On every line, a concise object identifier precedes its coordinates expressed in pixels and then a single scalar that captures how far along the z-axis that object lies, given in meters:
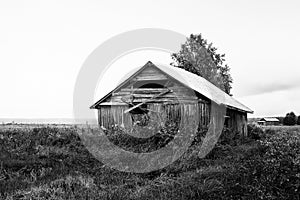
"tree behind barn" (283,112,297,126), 68.25
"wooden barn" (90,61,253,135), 18.50
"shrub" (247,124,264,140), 29.92
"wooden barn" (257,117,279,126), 79.88
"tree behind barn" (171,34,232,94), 41.84
